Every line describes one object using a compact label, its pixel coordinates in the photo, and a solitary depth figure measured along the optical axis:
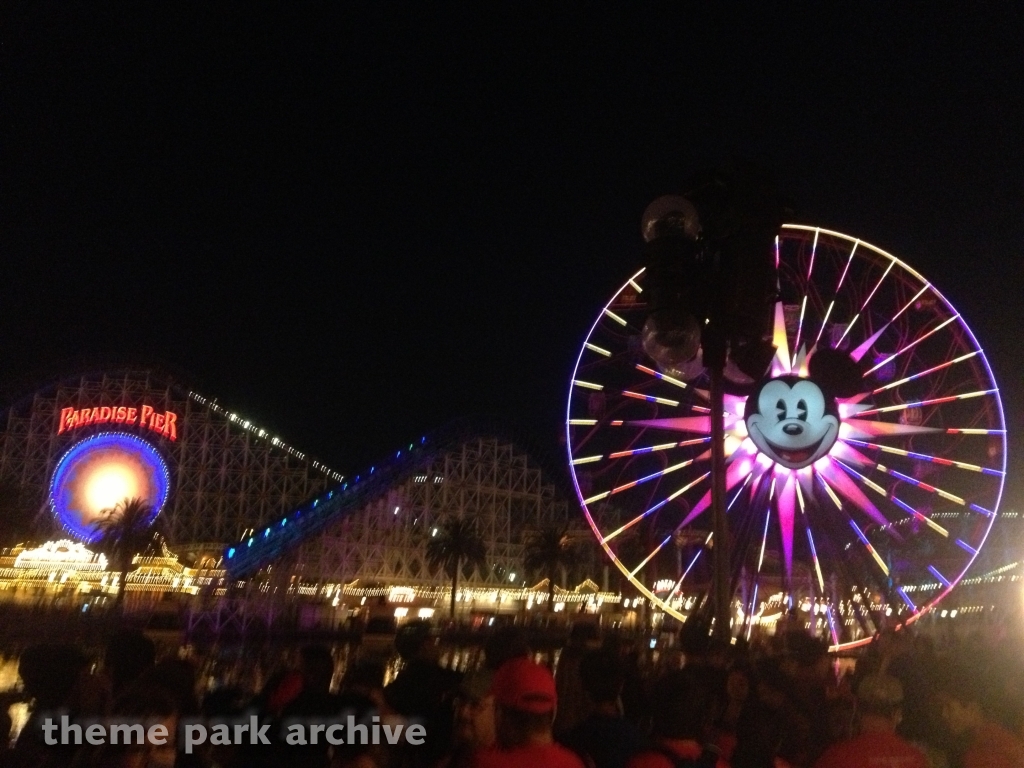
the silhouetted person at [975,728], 3.57
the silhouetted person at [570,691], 4.46
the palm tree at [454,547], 36.00
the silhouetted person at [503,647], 4.26
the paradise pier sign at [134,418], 41.56
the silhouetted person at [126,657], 3.92
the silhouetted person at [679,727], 2.87
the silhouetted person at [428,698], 3.59
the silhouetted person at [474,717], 3.08
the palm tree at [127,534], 34.31
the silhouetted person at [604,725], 3.17
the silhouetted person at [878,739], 3.08
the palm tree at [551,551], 38.59
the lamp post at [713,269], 4.01
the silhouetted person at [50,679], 3.40
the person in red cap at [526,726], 2.60
